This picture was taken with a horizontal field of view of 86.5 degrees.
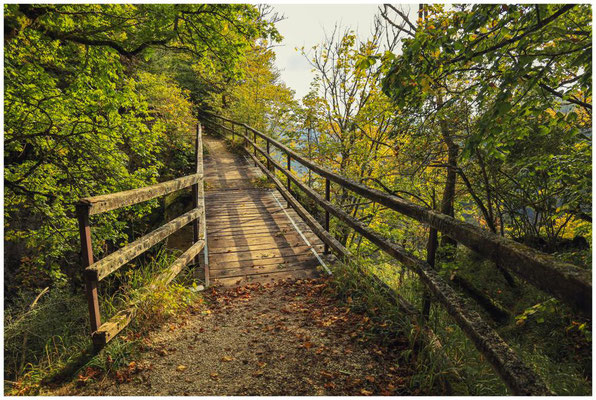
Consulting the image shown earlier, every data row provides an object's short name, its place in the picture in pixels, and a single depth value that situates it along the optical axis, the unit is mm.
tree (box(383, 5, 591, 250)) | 2309
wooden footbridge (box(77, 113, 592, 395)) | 1467
